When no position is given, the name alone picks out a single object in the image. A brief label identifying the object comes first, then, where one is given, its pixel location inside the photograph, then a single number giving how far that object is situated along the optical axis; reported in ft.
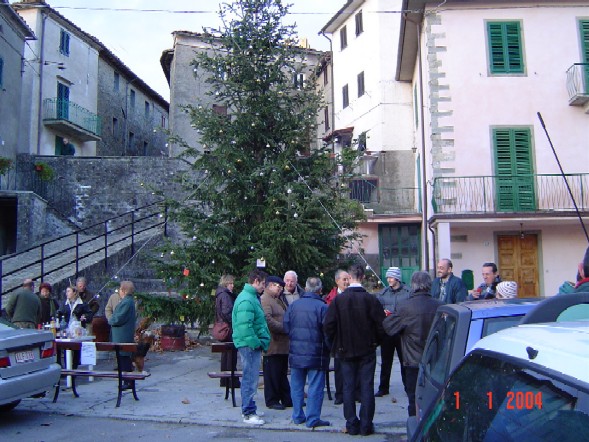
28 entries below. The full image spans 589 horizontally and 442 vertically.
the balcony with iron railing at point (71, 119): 96.78
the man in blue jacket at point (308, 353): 23.71
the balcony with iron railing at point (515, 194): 58.49
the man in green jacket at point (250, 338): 24.04
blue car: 14.37
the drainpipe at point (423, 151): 62.54
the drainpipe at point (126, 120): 122.68
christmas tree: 39.22
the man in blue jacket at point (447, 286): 30.60
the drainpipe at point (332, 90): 99.56
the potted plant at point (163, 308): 39.58
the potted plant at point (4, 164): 73.72
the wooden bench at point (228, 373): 28.25
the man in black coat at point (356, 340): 22.30
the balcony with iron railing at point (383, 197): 80.94
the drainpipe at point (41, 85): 94.53
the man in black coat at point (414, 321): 21.15
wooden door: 60.80
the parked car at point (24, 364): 23.40
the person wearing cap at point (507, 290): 22.44
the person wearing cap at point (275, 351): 26.94
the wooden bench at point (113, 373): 28.04
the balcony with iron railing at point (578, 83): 57.16
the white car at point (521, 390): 5.82
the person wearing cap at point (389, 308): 29.45
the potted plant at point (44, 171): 80.18
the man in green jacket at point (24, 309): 35.42
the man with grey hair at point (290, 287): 30.04
